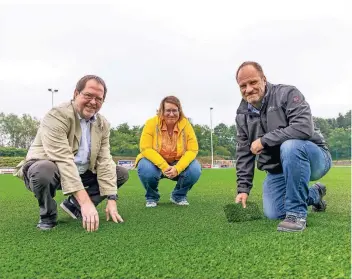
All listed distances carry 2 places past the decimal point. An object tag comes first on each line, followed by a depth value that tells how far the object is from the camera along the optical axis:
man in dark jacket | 2.47
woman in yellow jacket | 3.97
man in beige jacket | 2.67
